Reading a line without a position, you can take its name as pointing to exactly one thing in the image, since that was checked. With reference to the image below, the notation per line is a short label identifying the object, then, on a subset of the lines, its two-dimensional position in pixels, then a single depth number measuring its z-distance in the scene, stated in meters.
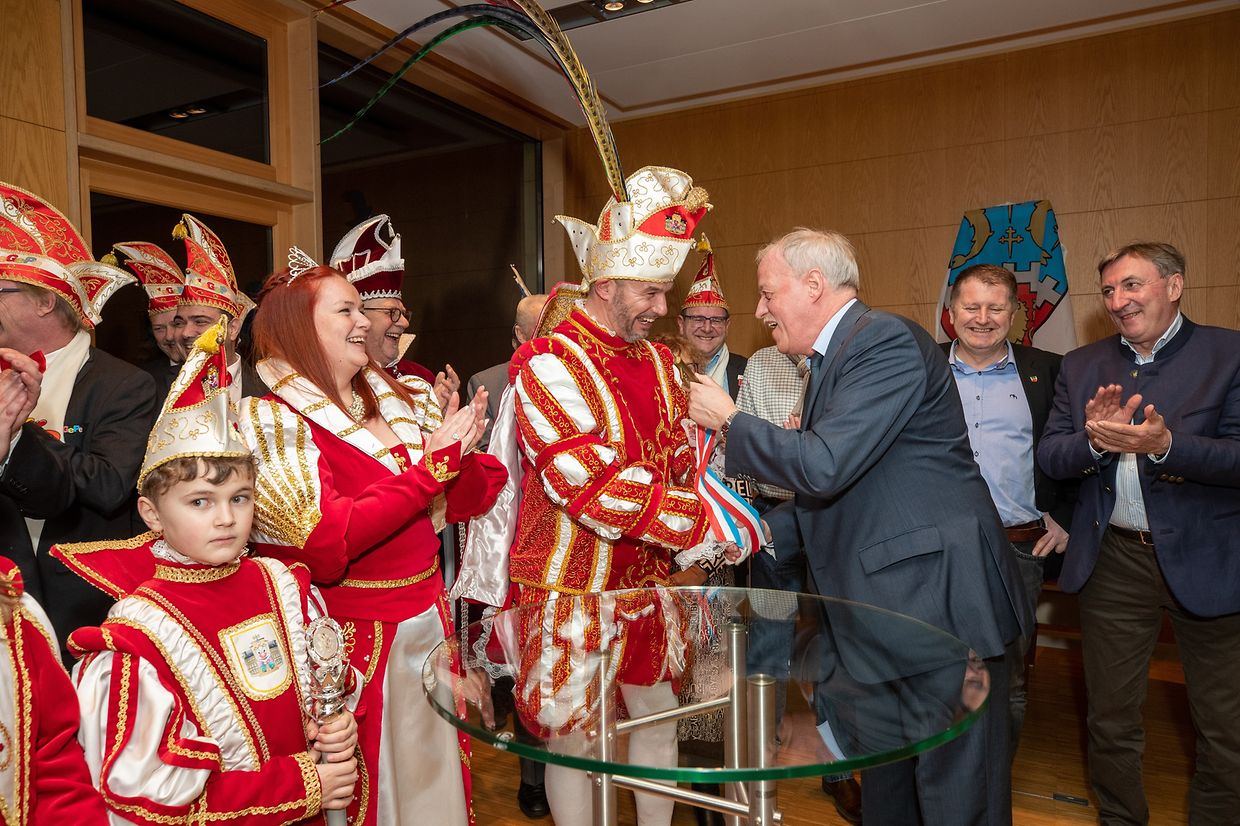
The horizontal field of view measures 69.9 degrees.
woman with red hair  1.74
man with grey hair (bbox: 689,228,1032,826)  1.87
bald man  3.60
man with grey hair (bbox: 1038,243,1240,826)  2.45
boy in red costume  1.26
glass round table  1.19
